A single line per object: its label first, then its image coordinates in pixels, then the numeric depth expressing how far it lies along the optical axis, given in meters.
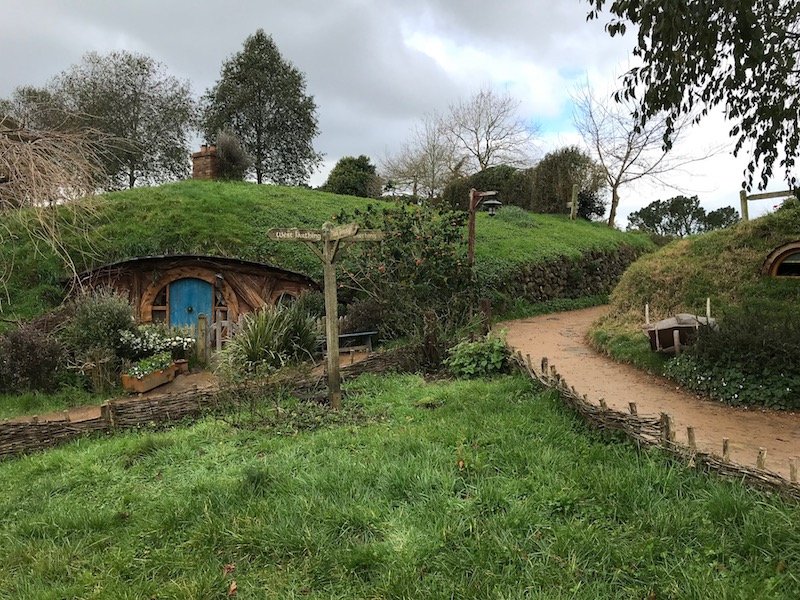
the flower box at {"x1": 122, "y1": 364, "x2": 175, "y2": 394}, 8.96
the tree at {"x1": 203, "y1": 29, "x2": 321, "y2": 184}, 26.95
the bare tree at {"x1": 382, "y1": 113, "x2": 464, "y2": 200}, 31.69
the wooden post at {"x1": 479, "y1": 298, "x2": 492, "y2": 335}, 9.97
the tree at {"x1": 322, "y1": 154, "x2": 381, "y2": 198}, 27.95
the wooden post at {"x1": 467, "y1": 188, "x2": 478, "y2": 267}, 11.79
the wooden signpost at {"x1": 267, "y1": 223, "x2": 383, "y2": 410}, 6.52
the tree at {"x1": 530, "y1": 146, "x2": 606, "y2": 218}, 27.45
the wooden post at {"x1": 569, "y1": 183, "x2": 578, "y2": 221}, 26.31
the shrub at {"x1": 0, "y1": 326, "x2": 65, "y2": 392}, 8.87
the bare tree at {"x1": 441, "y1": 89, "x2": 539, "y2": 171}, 32.53
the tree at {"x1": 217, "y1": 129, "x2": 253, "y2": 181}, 20.98
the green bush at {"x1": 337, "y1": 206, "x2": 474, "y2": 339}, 10.79
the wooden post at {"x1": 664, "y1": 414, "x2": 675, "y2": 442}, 4.15
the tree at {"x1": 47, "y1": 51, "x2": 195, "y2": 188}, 22.78
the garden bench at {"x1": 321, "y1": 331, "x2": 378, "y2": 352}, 10.77
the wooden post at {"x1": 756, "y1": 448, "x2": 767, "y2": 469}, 3.49
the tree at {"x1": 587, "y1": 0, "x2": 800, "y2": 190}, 4.89
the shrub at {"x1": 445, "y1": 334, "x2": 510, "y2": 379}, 7.75
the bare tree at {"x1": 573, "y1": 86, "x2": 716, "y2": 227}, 27.75
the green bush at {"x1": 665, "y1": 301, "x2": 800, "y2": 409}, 6.73
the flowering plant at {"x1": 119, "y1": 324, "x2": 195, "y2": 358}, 9.53
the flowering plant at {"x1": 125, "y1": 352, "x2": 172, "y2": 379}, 9.02
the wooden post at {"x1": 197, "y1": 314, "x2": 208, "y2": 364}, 10.63
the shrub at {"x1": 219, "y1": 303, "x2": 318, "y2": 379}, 7.32
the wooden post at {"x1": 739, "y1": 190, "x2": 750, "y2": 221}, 13.74
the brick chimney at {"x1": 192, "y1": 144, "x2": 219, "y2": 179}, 20.50
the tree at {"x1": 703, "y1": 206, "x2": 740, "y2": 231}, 34.66
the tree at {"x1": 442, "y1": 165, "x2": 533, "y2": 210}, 28.16
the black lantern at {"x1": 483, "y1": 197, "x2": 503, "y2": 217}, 12.22
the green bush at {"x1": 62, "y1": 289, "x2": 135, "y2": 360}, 9.44
